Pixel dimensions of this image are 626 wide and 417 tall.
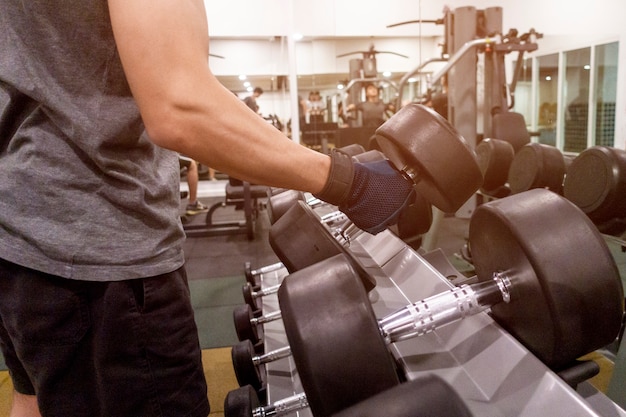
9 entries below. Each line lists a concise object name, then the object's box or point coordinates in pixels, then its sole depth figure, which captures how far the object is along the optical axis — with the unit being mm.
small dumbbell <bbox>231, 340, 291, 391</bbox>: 1320
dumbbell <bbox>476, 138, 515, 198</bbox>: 2480
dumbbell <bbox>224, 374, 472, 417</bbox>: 489
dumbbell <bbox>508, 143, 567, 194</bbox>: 2123
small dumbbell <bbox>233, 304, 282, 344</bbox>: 1610
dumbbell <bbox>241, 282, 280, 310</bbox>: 1889
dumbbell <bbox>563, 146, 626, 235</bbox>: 1651
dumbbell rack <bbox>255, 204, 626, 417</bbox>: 746
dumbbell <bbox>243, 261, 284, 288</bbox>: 2170
